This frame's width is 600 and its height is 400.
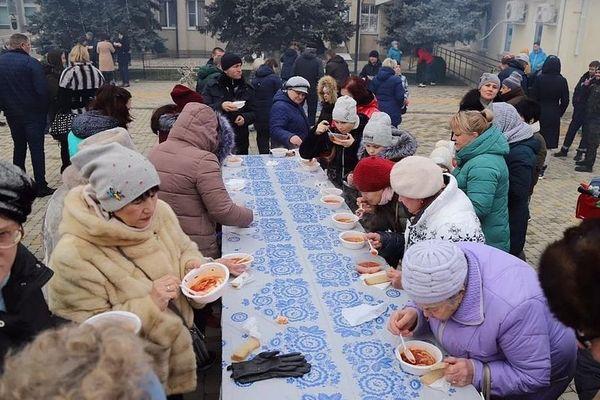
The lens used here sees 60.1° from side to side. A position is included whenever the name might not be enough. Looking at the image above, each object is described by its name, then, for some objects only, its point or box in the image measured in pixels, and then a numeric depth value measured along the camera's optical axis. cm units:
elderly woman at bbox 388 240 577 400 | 235
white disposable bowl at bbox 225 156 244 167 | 630
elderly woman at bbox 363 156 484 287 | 308
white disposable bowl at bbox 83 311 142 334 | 213
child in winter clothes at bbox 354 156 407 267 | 370
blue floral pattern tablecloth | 248
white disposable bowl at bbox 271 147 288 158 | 675
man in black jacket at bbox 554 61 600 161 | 1019
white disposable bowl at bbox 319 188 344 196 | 498
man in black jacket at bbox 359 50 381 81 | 1491
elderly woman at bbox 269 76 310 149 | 699
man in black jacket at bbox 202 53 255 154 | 759
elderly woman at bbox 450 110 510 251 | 397
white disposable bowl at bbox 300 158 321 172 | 604
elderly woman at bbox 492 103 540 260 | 459
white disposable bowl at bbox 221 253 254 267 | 358
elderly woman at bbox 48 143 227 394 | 254
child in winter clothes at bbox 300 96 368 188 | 545
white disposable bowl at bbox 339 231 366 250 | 386
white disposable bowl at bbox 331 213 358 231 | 425
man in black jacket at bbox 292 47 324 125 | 1220
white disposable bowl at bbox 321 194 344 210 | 479
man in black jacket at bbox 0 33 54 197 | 743
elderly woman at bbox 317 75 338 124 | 696
